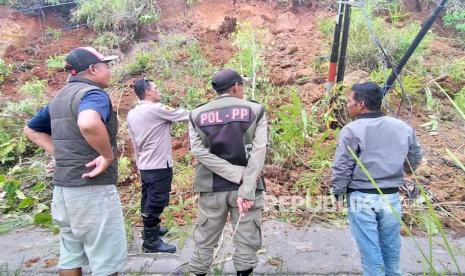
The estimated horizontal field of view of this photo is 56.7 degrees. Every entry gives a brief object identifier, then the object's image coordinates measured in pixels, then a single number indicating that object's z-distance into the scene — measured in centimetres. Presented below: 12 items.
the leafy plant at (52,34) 917
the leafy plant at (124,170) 556
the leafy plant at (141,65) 791
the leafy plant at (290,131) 570
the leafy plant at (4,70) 819
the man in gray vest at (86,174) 270
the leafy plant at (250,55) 710
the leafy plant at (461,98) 599
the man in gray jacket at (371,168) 283
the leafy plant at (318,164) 519
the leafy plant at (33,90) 735
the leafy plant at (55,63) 829
